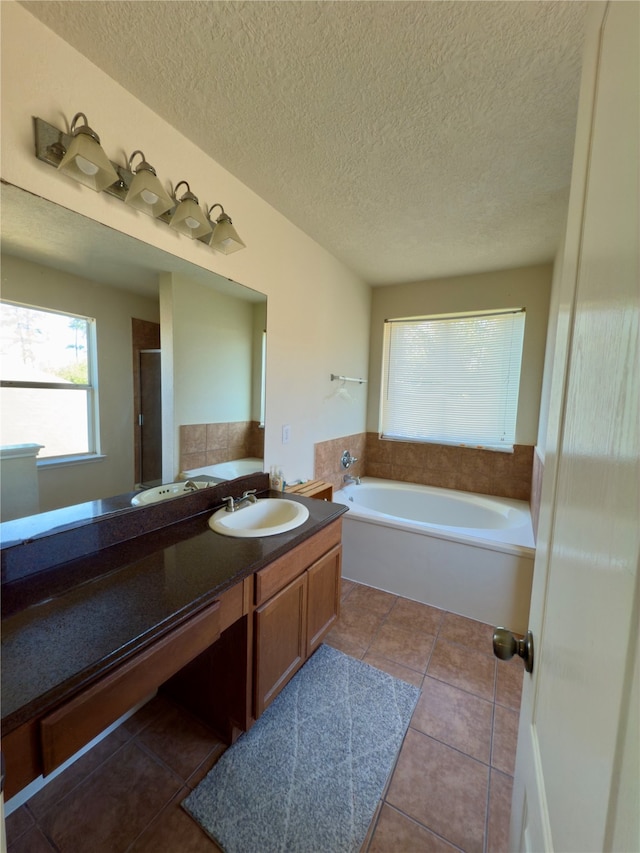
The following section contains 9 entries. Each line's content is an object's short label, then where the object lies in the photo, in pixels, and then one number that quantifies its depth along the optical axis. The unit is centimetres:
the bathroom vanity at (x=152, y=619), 71
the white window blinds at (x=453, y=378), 291
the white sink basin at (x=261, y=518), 143
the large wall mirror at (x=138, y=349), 107
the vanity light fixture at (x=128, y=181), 102
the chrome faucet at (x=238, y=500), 166
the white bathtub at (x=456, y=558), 209
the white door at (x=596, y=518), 31
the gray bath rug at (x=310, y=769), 111
